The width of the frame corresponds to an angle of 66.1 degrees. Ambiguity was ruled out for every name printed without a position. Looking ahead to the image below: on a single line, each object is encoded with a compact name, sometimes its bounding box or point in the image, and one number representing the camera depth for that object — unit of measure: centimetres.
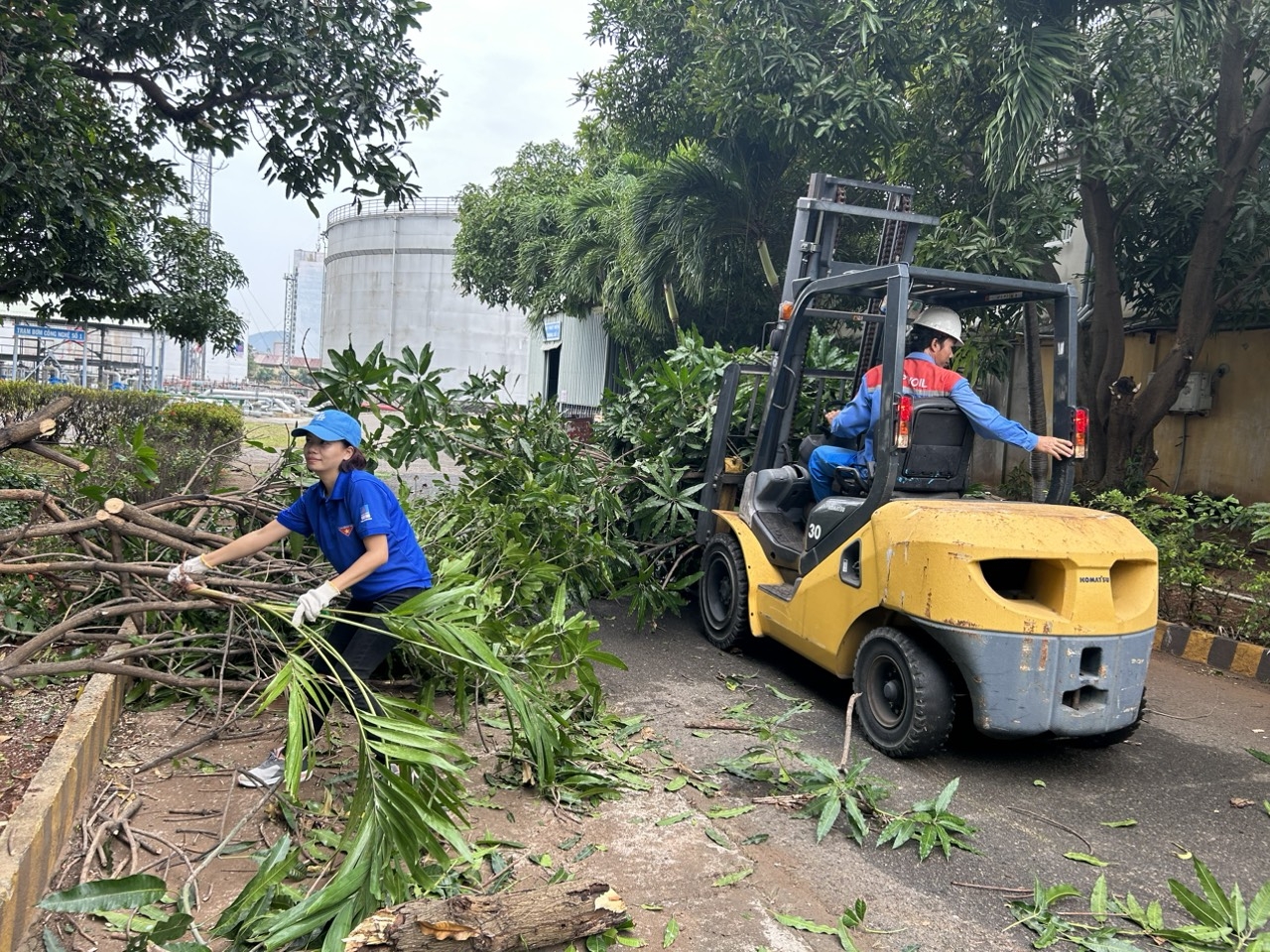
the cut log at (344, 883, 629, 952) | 281
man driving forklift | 500
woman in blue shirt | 392
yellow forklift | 435
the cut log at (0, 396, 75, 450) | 437
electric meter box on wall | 1144
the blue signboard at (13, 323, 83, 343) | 2704
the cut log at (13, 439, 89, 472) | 459
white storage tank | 4869
